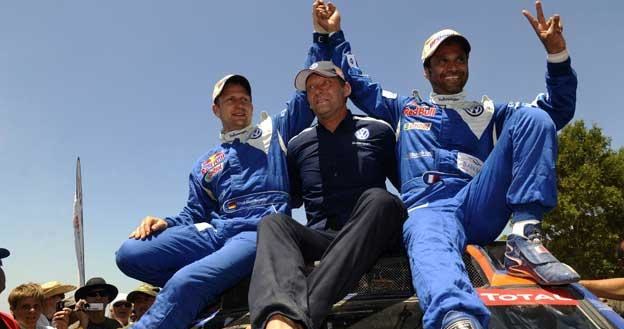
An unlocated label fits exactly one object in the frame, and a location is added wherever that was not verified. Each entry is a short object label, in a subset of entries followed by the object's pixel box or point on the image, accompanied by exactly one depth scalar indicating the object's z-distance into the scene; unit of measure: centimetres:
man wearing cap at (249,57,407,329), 219
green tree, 1841
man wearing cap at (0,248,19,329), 355
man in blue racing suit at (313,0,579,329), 228
